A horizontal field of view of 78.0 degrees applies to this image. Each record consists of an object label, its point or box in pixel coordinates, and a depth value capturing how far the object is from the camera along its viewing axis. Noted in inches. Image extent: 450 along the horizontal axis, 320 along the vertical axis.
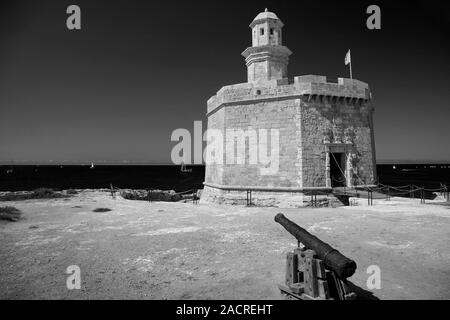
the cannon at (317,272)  155.4
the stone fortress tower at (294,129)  625.9
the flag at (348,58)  698.2
